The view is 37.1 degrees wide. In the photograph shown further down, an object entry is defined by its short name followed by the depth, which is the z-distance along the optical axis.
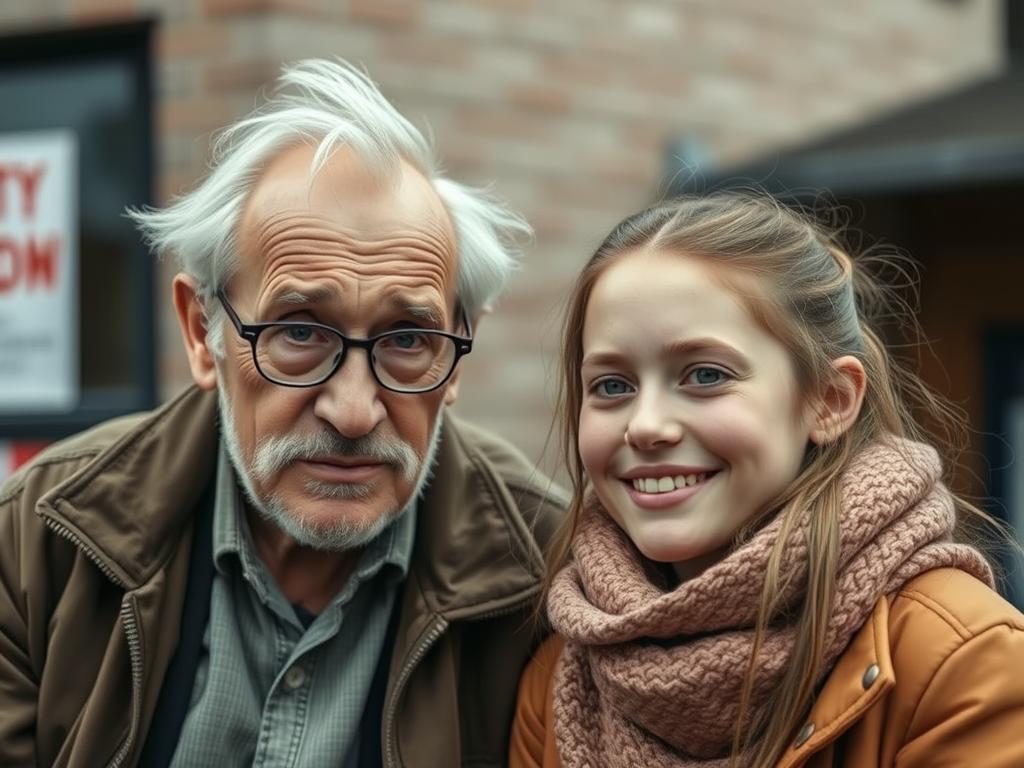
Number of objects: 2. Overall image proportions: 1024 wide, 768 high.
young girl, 1.98
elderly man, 2.45
